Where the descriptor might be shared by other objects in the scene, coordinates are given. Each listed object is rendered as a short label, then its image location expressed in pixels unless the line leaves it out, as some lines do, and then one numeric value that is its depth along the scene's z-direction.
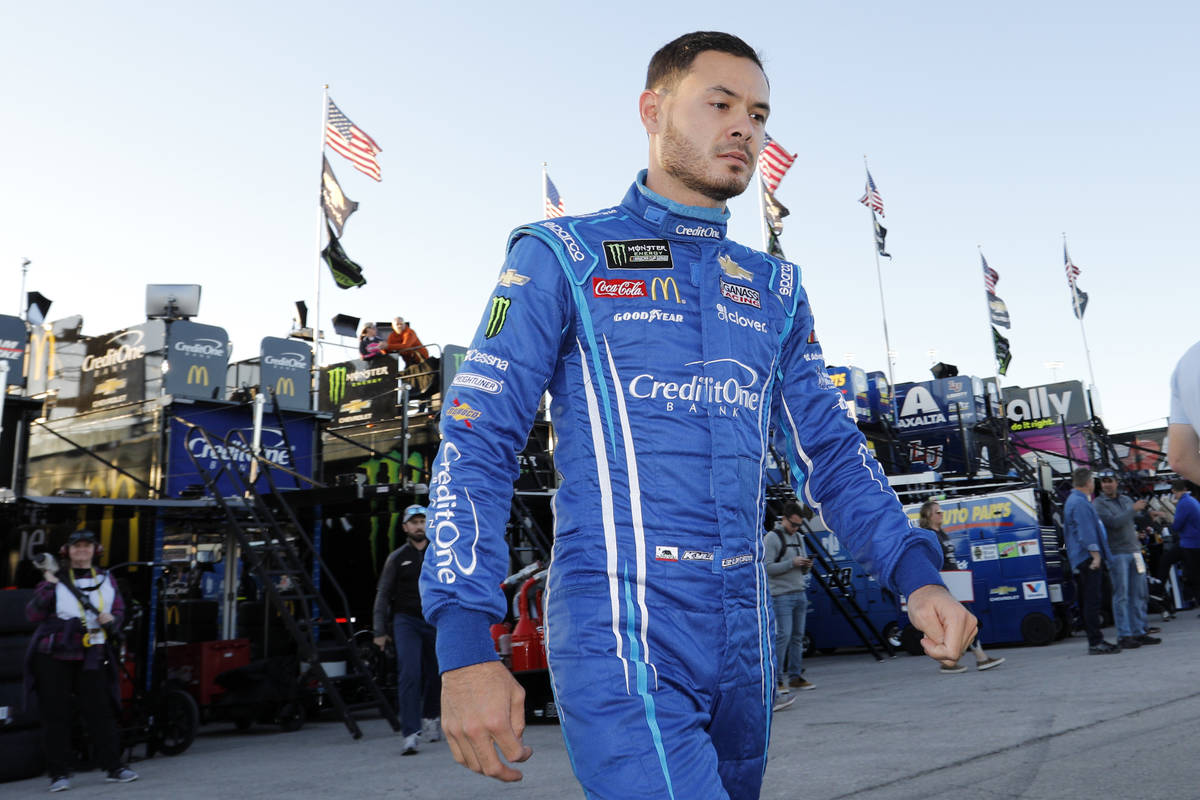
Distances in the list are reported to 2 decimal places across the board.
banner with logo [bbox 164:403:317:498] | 14.18
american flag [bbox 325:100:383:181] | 19.98
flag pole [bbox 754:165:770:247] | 22.36
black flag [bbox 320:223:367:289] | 19.77
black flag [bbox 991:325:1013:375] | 31.80
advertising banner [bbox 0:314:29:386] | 13.37
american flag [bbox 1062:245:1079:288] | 36.78
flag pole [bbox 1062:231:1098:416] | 36.63
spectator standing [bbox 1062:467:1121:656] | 11.40
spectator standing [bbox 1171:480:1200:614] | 12.51
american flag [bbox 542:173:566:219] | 23.67
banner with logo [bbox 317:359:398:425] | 19.56
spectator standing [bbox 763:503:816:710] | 10.83
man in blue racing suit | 1.79
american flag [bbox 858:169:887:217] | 30.52
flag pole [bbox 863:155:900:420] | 35.94
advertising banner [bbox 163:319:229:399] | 14.55
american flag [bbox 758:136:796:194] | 22.02
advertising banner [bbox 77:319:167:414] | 14.66
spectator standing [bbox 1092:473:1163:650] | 11.68
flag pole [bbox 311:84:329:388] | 19.12
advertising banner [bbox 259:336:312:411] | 15.45
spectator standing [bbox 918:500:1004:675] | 11.32
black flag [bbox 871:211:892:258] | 31.05
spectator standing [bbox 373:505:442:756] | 8.38
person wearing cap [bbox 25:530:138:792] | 7.86
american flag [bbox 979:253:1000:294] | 32.91
